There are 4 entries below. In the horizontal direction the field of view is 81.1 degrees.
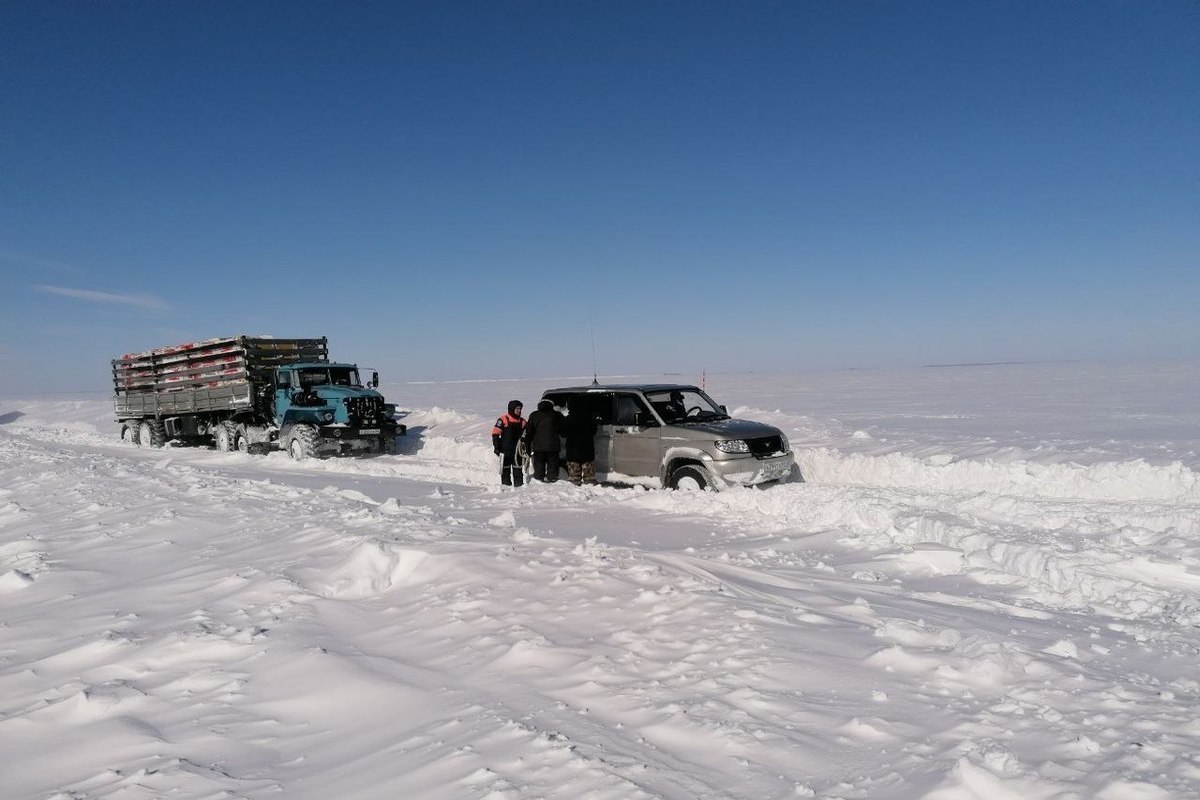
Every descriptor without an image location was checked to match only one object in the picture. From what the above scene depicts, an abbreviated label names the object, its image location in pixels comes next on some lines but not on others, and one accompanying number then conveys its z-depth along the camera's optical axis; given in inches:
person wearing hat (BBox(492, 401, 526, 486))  456.4
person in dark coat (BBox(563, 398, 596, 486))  434.3
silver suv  390.3
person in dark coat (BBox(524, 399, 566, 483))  440.1
